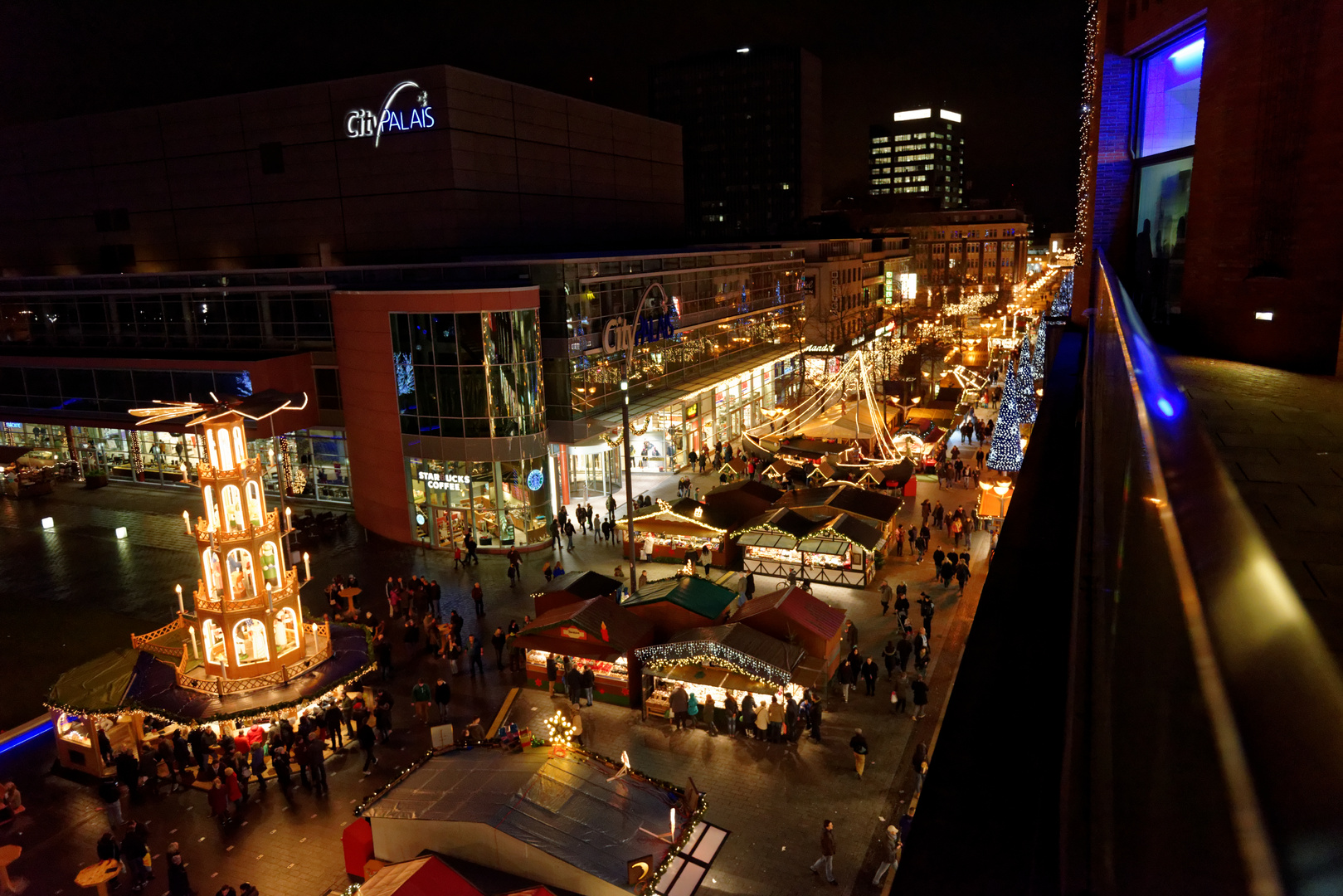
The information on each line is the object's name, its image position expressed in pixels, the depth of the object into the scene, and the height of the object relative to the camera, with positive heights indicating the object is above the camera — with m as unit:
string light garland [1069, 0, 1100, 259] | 13.48 +2.10
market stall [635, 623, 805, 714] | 15.97 -7.44
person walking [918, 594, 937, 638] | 19.08 -7.82
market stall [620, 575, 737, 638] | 17.69 -7.02
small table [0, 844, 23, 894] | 12.45 -8.07
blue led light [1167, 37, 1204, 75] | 10.06 +2.15
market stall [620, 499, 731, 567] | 25.03 -7.73
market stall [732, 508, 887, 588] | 23.17 -7.82
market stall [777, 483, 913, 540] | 24.40 -7.08
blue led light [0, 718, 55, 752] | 16.68 -8.75
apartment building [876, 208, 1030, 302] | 99.06 +0.21
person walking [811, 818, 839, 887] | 11.84 -7.98
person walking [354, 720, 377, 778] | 15.72 -8.37
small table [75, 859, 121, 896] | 11.89 -8.04
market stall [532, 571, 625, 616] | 18.98 -7.07
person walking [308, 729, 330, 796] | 15.03 -8.39
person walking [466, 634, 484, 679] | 18.91 -8.28
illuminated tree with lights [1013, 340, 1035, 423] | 29.11 -4.95
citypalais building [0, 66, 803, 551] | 27.67 -1.19
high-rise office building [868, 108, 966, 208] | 193.01 +13.45
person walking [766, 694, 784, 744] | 15.80 -8.33
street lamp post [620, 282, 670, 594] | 21.93 -5.68
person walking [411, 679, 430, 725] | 16.98 -8.27
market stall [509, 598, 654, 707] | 17.11 -7.35
